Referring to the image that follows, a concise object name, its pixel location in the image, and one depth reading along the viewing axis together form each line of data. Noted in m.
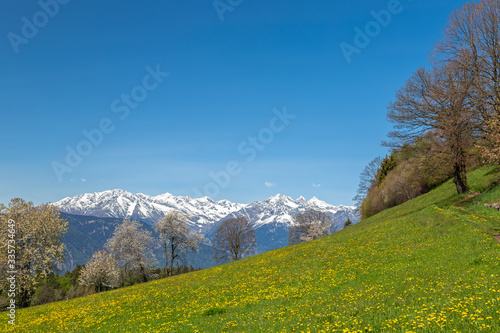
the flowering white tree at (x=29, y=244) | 39.50
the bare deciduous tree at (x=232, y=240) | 93.17
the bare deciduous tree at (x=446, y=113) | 30.55
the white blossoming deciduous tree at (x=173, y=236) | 76.12
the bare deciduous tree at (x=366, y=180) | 105.90
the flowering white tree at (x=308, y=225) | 110.81
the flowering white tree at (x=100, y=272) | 76.44
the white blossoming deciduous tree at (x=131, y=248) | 72.56
